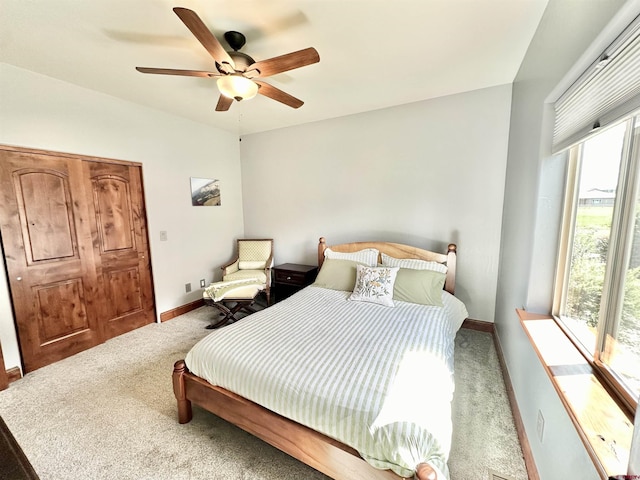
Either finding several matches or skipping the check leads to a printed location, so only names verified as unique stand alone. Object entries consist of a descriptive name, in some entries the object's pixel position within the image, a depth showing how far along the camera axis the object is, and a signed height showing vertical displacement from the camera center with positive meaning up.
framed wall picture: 3.70 +0.34
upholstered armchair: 3.82 -0.67
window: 0.96 -0.20
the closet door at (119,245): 2.81 -0.34
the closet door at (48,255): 2.27 -0.36
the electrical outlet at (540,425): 1.30 -1.08
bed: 1.12 -0.88
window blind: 0.90 +0.49
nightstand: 3.54 -0.89
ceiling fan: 1.57 +0.97
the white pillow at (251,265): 3.97 -0.77
